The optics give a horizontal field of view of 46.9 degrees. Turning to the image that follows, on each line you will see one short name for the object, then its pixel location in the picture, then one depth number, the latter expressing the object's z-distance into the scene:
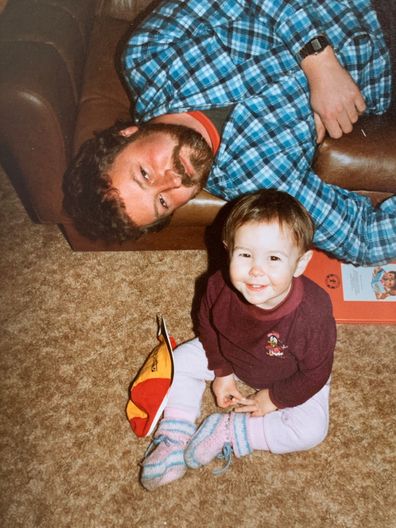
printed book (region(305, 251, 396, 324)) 1.59
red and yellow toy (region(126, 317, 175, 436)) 1.40
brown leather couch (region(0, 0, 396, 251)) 1.23
